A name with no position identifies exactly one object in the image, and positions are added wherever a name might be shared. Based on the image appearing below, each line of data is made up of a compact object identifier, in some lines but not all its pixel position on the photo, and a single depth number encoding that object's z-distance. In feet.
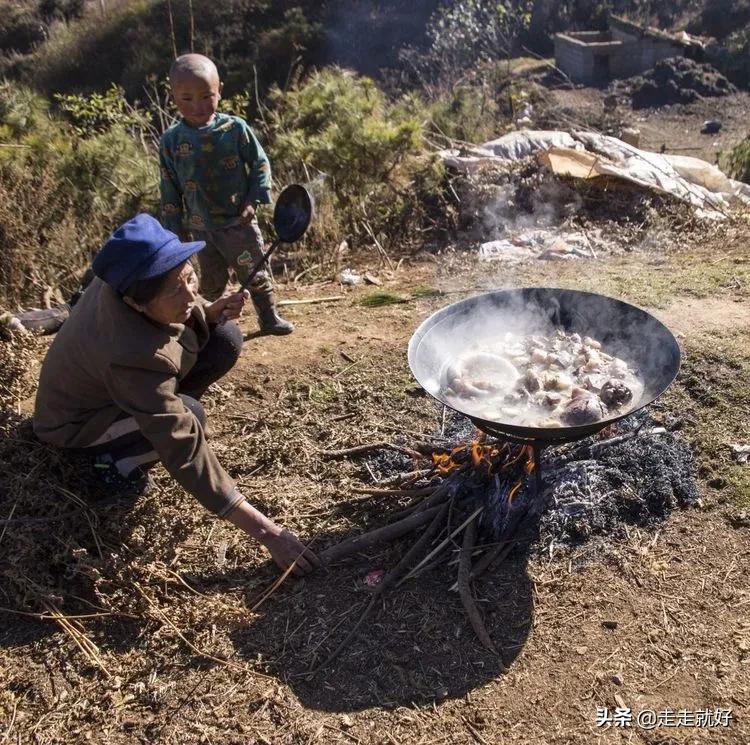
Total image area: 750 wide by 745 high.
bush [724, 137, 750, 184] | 29.04
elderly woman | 8.36
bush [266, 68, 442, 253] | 23.06
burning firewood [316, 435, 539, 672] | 9.96
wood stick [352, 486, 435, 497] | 11.07
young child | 14.02
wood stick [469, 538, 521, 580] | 9.87
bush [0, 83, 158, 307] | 18.15
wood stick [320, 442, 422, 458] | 12.39
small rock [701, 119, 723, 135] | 40.16
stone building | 51.13
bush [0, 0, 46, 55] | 69.00
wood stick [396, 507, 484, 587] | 9.90
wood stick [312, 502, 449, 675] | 9.02
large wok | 10.30
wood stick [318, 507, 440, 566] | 10.16
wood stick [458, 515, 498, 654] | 8.96
